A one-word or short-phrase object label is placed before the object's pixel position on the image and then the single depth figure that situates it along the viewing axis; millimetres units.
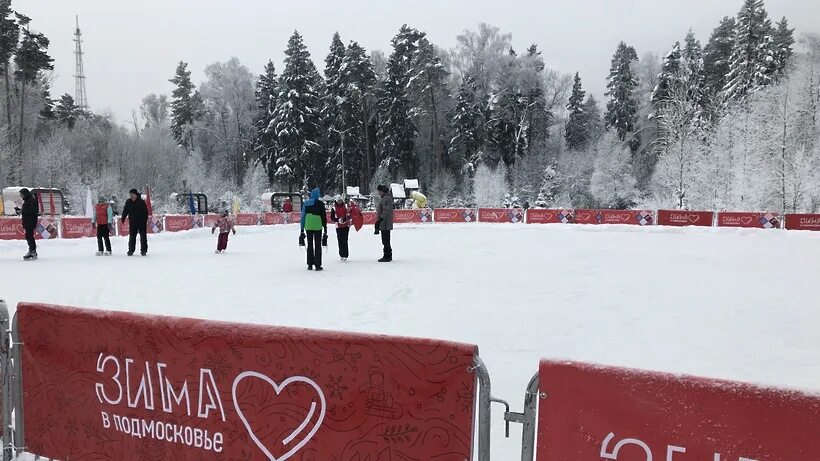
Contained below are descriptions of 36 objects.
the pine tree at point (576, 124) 66812
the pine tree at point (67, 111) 68188
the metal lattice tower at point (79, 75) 83000
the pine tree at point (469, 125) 60781
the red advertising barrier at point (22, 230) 18609
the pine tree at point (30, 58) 49781
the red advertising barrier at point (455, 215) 37625
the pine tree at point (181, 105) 72875
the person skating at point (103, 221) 15273
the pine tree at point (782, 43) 54738
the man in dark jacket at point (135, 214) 14641
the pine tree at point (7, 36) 46675
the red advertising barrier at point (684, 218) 30750
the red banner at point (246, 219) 33281
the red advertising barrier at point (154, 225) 24641
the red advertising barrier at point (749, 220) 28703
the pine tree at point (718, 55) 62781
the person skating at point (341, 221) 13547
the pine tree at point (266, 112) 63500
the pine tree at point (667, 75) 56891
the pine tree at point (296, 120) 61156
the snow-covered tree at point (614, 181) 54688
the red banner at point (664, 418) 2066
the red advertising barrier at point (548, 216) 34531
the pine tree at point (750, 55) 51219
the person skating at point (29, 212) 13340
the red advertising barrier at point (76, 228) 20969
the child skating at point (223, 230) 17266
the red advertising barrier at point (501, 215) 35894
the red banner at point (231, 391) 2656
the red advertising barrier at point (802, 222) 27531
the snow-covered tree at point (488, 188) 56719
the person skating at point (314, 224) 12242
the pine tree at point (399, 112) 63188
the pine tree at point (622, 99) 62781
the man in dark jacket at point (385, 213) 13758
